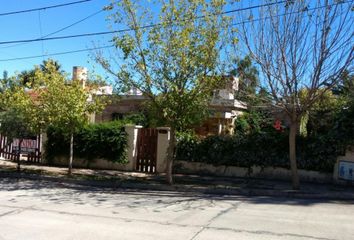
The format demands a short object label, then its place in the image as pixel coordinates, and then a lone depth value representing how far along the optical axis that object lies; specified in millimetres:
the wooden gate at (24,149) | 19141
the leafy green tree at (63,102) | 15500
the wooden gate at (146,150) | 17766
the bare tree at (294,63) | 12234
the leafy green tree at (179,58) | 13602
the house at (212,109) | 14867
